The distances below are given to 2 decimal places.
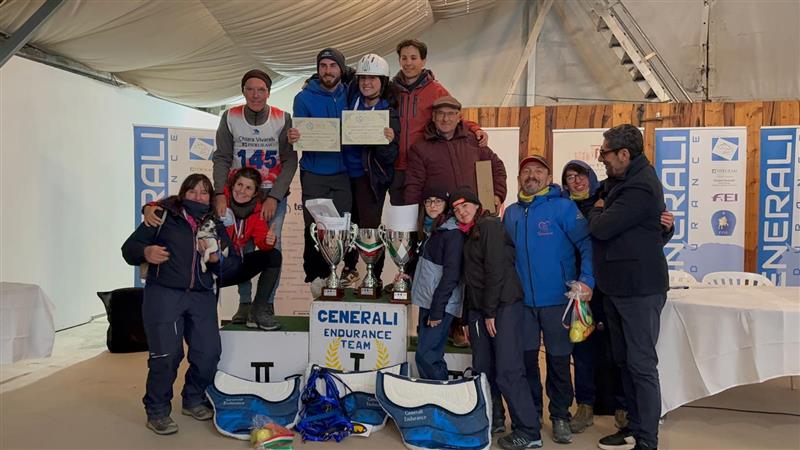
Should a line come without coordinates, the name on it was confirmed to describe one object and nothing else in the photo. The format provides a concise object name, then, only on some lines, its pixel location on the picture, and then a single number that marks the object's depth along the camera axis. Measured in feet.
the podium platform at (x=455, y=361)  11.19
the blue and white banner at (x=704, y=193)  18.45
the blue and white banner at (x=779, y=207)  18.34
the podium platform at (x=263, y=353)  11.66
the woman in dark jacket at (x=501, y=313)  9.96
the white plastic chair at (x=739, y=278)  14.96
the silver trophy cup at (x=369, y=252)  11.87
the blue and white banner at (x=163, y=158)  18.99
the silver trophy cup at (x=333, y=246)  11.80
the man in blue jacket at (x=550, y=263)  10.18
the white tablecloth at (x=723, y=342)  9.86
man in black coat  9.37
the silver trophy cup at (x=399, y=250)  11.53
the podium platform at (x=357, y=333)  11.30
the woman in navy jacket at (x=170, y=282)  10.36
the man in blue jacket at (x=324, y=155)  12.18
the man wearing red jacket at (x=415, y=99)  12.18
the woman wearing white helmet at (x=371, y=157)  11.94
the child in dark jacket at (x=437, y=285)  10.46
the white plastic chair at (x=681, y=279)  13.38
